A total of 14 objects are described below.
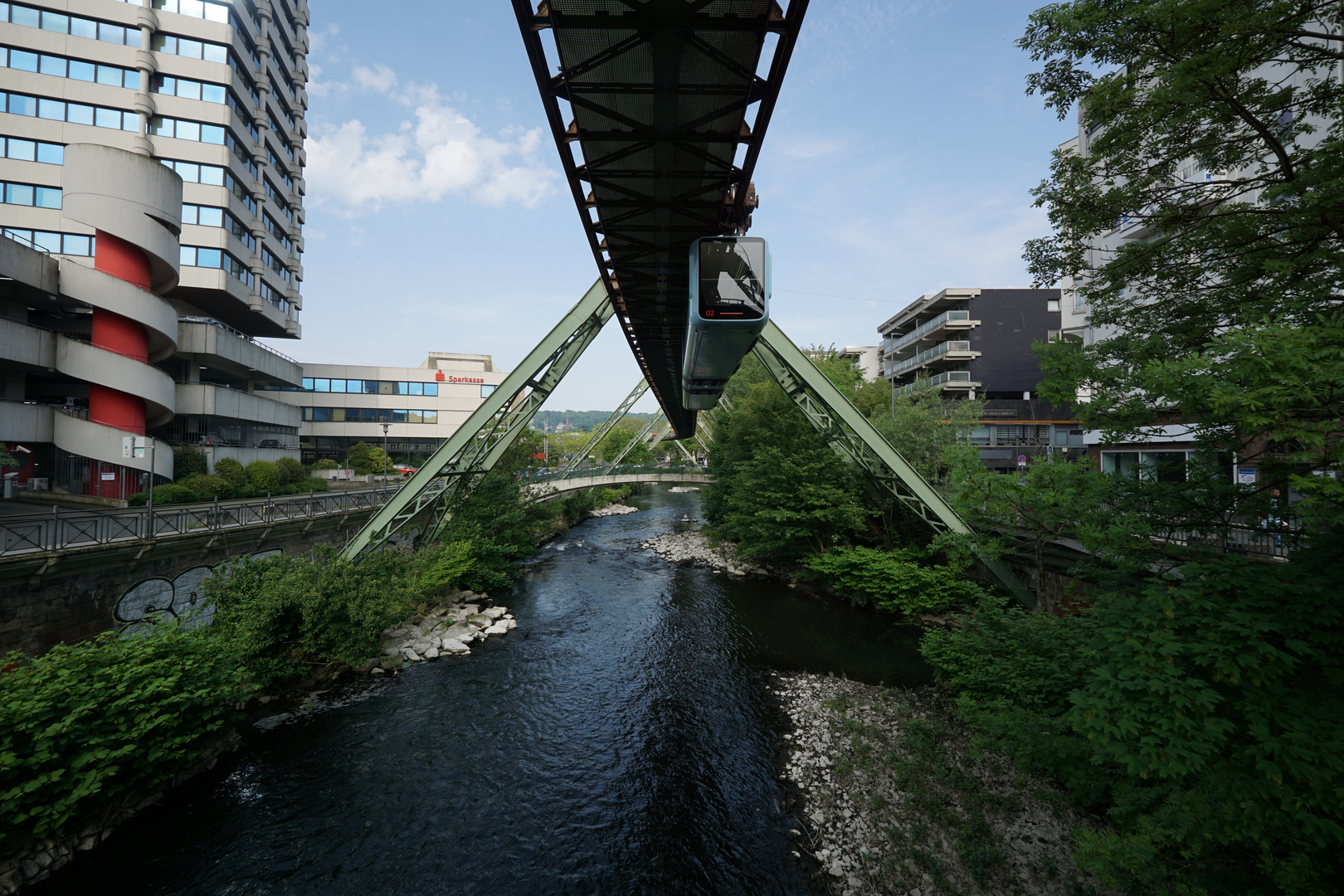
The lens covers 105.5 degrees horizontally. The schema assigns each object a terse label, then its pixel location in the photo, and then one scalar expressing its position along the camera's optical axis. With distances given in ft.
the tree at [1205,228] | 12.92
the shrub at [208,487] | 71.26
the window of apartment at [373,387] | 158.71
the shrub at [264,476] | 86.74
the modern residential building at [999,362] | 115.85
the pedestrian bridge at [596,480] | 99.85
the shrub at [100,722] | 20.72
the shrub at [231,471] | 82.58
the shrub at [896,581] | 52.44
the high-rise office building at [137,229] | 66.23
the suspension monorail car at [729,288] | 30.07
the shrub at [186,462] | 80.59
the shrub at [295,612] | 36.83
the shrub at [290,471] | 95.61
